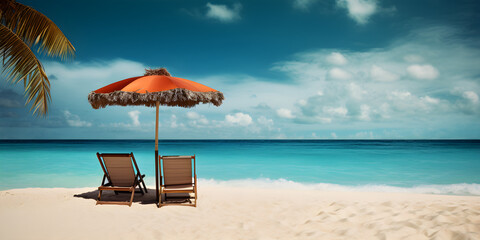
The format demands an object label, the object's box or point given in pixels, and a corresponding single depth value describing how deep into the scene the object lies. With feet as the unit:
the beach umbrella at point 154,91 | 13.51
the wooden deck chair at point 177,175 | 14.51
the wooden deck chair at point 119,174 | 14.48
